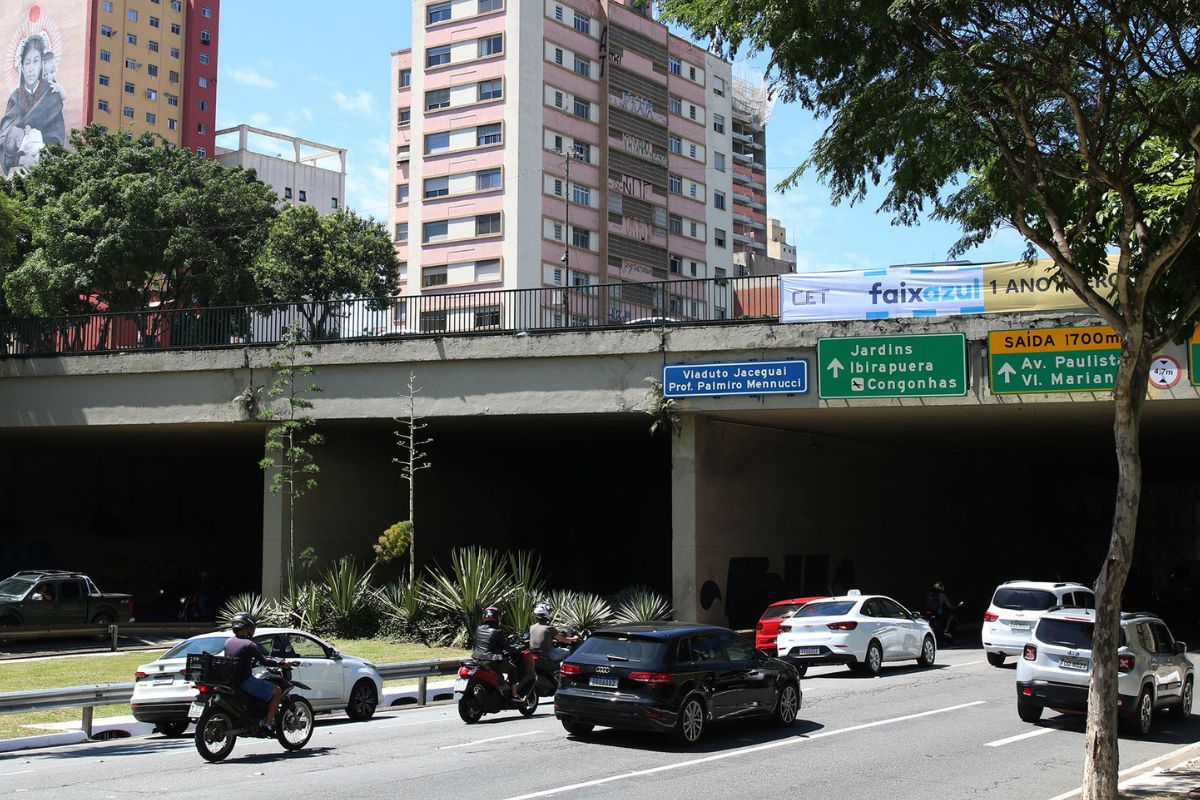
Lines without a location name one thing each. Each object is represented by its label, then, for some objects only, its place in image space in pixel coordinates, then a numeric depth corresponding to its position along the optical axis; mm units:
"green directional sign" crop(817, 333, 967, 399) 25453
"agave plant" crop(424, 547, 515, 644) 26312
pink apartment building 71500
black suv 13422
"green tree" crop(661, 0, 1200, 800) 11938
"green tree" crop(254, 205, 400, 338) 48031
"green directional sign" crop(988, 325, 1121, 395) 24203
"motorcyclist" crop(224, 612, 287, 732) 12914
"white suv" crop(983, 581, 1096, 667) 23531
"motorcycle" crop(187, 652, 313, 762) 12781
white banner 25703
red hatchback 22828
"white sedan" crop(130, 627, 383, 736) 15031
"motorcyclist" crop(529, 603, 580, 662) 17750
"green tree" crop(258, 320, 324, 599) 29844
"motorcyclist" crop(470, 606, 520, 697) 15969
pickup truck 27750
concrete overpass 27953
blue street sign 26516
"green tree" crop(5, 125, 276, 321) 43875
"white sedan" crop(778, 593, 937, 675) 21641
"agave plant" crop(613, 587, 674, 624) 26562
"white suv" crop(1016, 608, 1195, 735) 14867
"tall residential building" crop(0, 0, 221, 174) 103000
